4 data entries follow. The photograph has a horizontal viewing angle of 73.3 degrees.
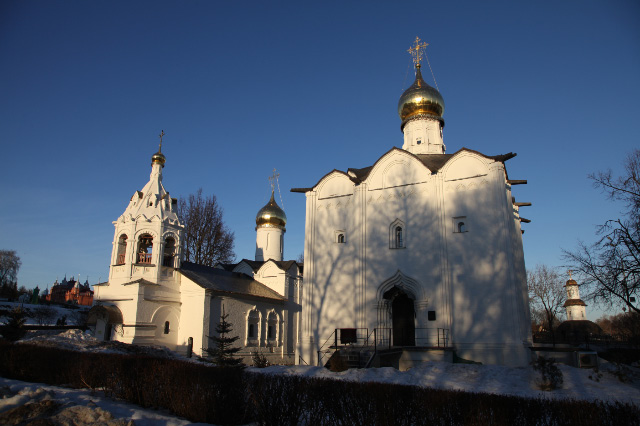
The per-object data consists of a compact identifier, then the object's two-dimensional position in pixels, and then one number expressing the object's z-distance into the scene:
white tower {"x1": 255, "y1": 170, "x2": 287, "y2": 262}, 28.92
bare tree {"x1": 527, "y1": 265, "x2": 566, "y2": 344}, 31.92
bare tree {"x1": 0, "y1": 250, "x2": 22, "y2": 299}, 49.17
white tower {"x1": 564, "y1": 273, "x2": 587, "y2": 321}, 39.12
